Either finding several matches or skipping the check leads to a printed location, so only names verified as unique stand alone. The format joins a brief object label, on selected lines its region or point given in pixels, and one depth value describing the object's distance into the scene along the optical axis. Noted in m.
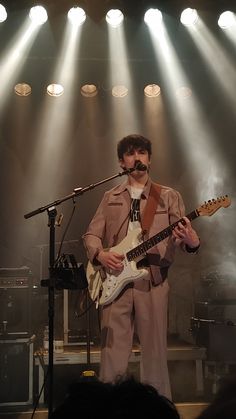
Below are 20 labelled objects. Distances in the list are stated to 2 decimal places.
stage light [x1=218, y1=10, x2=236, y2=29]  5.18
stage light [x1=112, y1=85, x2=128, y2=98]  6.21
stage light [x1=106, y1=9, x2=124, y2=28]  5.14
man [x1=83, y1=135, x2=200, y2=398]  3.36
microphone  3.56
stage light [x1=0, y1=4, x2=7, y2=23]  4.93
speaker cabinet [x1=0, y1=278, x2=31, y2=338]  4.76
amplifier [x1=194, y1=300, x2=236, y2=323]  5.08
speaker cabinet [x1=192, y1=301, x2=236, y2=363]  4.96
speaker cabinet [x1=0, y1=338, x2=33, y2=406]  4.52
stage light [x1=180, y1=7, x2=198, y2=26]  5.13
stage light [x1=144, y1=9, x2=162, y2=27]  5.13
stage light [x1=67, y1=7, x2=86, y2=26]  5.11
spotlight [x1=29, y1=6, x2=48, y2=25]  5.01
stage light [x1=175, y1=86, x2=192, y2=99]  6.16
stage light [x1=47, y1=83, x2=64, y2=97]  6.17
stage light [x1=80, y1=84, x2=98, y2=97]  6.24
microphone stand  3.37
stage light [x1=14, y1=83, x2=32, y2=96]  6.15
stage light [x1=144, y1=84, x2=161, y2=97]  6.26
